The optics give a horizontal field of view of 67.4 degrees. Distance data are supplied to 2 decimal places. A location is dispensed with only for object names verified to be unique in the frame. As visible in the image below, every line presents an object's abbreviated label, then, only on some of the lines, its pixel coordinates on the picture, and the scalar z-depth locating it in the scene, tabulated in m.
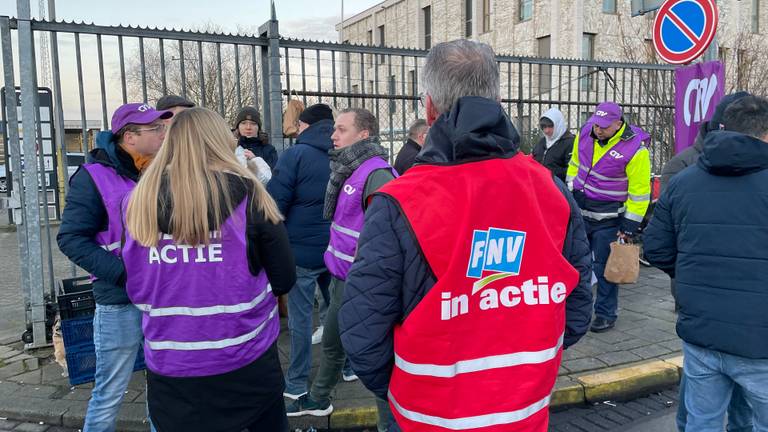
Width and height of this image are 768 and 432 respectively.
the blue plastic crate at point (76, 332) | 3.82
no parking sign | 5.35
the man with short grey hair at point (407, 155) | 4.14
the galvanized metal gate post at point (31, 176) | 4.60
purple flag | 5.45
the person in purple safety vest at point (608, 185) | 5.18
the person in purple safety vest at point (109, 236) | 2.95
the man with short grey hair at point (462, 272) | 1.63
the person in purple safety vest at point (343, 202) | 3.56
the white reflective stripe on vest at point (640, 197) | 5.16
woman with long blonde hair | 2.18
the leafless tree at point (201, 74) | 5.09
